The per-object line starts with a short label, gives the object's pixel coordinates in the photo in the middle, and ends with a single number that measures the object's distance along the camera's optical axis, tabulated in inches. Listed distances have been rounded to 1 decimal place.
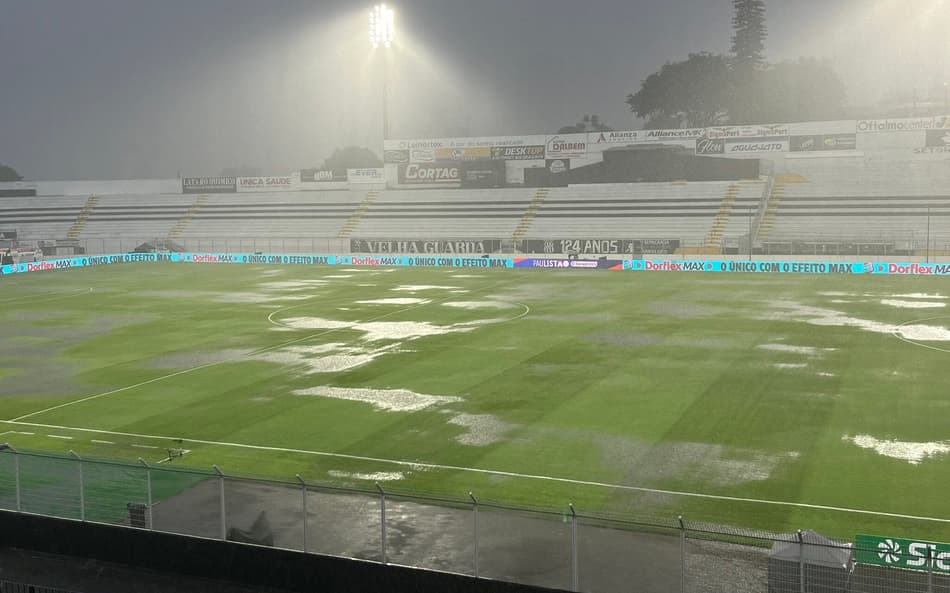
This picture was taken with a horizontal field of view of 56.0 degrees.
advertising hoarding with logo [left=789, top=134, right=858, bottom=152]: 3774.6
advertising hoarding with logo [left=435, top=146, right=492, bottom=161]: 4306.1
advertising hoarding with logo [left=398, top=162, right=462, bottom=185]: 4311.0
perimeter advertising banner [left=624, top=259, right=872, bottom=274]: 2605.8
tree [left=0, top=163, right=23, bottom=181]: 6466.5
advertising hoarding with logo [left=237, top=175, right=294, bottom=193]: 4660.4
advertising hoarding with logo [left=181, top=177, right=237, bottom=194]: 4746.6
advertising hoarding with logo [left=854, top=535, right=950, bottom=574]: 437.4
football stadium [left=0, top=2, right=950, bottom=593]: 531.5
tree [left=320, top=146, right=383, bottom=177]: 6736.7
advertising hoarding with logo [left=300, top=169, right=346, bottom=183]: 4576.8
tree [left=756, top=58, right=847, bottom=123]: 5142.7
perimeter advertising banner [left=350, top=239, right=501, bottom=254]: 3555.6
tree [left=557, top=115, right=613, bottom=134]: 5684.1
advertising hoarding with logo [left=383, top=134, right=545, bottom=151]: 4227.4
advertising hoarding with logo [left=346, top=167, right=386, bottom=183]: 4512.8
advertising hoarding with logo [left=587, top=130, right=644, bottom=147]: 4151.1
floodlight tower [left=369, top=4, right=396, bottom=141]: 4227.4
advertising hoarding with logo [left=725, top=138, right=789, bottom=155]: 3860.7
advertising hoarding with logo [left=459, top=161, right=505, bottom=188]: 4256.9
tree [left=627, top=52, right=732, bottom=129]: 5152.6
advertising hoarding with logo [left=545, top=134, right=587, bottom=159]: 4185.5
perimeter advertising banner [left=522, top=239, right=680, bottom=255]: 3356.3
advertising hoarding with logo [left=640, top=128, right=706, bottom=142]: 3969.0
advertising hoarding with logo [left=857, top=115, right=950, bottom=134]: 3590.1
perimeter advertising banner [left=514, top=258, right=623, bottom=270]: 2886.3
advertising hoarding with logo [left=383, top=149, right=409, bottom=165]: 4419.3
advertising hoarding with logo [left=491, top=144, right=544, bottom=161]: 4217.5
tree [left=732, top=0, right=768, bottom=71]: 5260.8
